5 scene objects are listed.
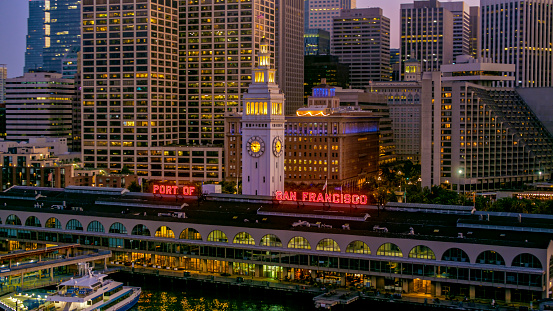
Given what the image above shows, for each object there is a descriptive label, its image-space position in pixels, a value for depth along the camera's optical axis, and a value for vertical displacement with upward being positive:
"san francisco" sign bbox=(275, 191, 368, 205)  170.00 -9.61
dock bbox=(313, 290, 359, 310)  133.50 -25.18
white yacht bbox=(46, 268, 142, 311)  120.62 -22.65
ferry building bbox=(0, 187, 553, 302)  134.25 -16.32
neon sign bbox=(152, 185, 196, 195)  187.62 -8.67
